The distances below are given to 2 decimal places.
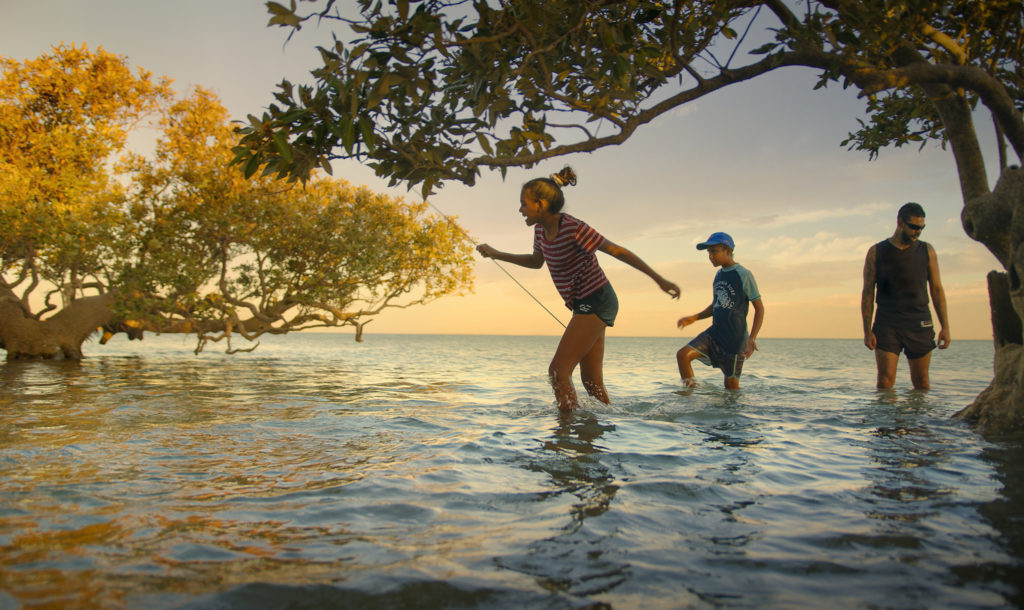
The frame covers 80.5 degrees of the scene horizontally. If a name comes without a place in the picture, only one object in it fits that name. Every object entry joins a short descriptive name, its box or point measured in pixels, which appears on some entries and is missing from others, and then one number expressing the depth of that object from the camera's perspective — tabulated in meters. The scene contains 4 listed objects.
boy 7.64
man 6.69
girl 5.23
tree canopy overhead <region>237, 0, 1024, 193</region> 3.84
